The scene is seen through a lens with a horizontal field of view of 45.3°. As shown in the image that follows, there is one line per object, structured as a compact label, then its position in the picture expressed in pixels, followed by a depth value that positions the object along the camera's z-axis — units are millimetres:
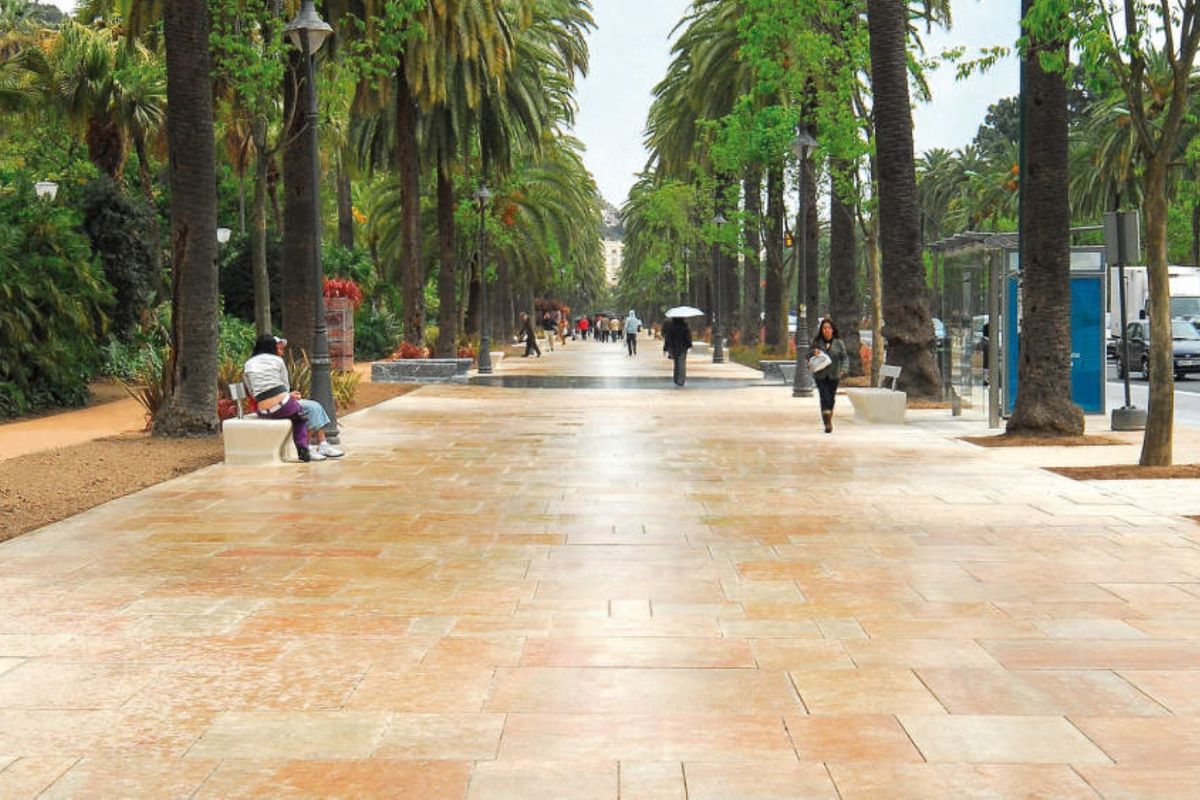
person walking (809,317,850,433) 19641
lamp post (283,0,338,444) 17969
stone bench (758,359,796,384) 34716
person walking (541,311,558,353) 70750
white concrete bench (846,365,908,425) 21062
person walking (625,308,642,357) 58231
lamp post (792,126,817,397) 28453
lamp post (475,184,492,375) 40188
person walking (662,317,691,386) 33625
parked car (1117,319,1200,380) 37531
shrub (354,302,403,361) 45938
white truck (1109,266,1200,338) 42250
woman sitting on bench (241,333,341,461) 15422
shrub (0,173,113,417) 21641
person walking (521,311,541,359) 55625
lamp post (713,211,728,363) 49338
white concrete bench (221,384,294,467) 15336
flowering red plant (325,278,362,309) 36062
